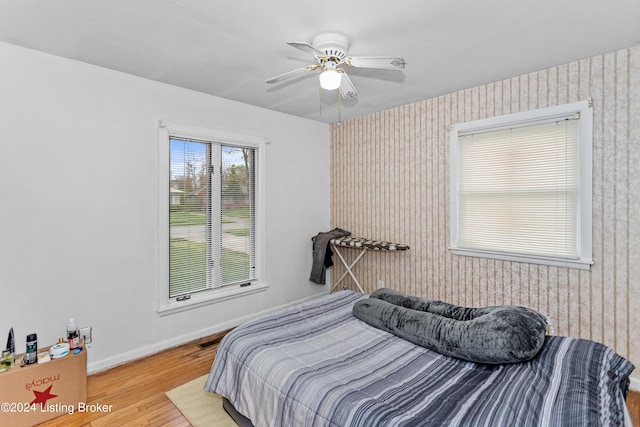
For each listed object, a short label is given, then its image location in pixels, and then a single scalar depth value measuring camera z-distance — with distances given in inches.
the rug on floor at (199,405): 76.4
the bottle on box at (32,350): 76.7
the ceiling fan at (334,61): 77.7
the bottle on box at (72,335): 84.0
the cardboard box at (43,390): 72.7
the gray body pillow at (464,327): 61.9
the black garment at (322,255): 155.2
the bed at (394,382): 47.5
